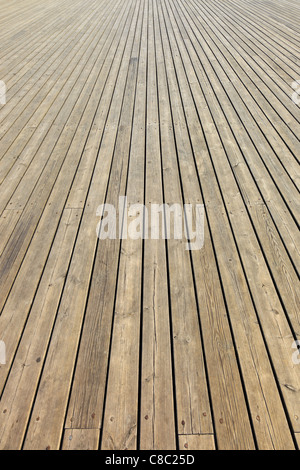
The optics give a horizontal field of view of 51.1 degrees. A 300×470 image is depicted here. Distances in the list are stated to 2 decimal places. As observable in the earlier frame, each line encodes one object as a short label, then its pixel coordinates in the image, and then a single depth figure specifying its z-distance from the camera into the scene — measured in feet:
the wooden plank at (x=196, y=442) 3.67
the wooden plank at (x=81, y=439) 3.69
